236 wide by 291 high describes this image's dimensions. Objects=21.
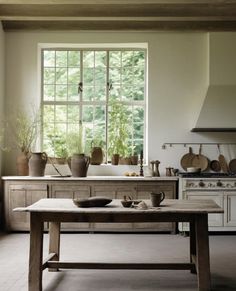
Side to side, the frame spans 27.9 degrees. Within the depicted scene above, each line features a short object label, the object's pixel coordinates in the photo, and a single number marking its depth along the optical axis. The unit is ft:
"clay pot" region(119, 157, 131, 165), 27.78
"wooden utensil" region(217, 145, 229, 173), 27.35
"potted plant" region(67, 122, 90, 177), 25.80
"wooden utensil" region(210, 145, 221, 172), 27.53
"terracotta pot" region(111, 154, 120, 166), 27.71
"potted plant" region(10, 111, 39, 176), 26.68
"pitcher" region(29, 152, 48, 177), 25.90
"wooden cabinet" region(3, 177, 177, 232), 25.38
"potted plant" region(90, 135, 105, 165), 27.76
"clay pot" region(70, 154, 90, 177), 25.77
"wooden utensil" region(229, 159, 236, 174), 27.32
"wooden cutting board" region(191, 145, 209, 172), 27.48
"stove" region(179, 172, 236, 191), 25.16
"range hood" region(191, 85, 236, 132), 26.27
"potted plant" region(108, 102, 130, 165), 28.32
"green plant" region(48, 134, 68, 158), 28.09
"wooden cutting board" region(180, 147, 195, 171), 27.58
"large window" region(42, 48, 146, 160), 28.78
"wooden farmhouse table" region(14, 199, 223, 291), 14.33
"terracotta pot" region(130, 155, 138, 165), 27.66
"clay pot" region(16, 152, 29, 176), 26.63
